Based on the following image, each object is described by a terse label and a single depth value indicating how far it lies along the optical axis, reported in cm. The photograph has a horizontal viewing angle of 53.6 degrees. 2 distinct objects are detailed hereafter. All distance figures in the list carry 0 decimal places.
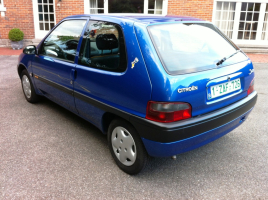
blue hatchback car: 247
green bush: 1140
